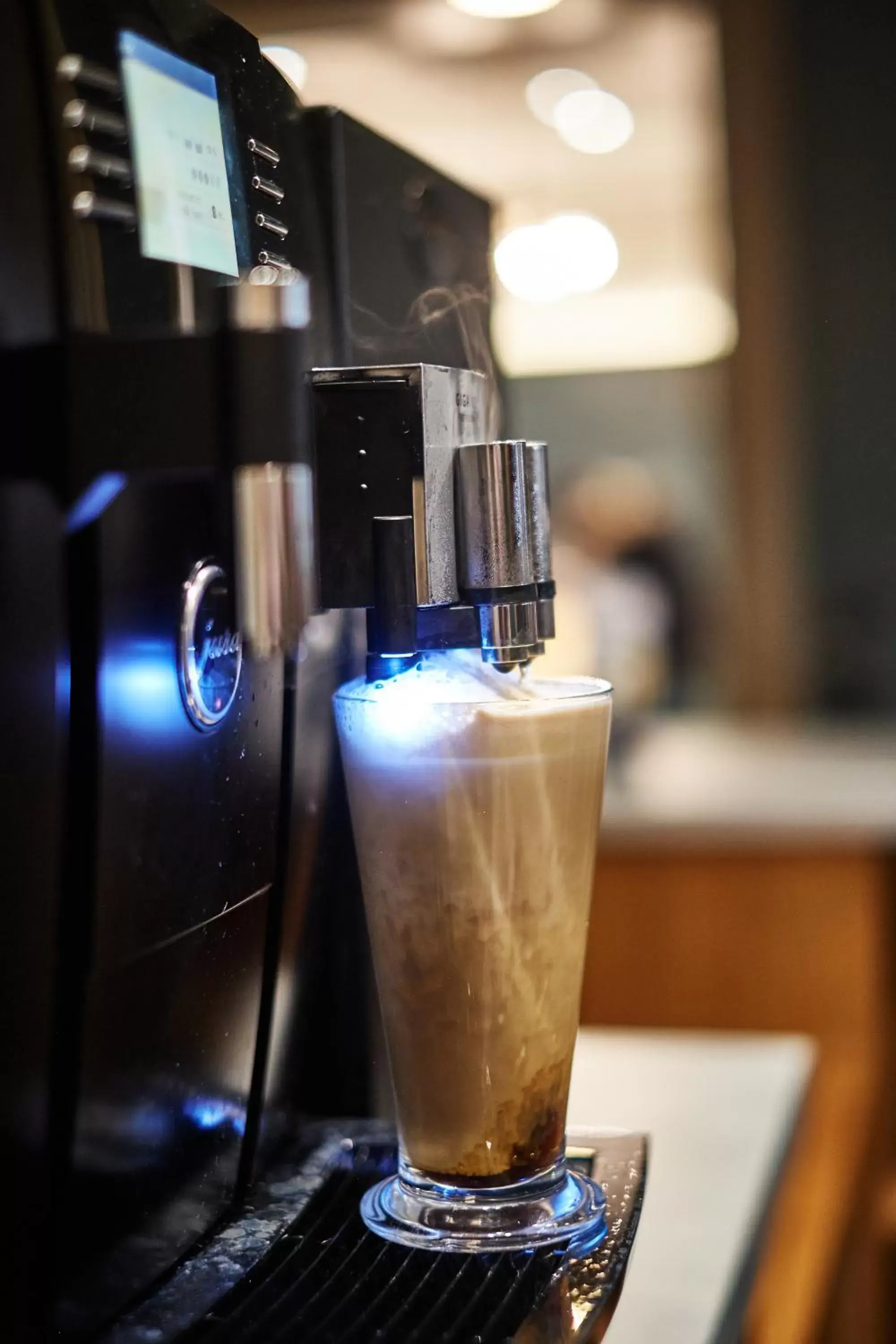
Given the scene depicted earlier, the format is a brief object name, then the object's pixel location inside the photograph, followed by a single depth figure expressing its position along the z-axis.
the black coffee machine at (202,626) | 0.47
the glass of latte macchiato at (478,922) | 0.59
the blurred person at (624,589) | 2.66
